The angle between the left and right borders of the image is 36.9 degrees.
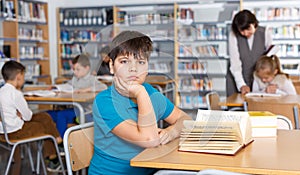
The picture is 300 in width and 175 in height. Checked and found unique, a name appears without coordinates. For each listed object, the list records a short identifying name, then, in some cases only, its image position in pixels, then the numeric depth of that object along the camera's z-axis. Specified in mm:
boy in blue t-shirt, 1488
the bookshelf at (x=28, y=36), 6523
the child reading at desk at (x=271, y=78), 3611
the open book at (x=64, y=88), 4047
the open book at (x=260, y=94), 3414
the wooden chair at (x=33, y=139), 3041
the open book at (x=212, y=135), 1452
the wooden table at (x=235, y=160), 1275
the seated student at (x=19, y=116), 3184
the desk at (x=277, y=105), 2834
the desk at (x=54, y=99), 3551
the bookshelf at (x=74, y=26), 7363
